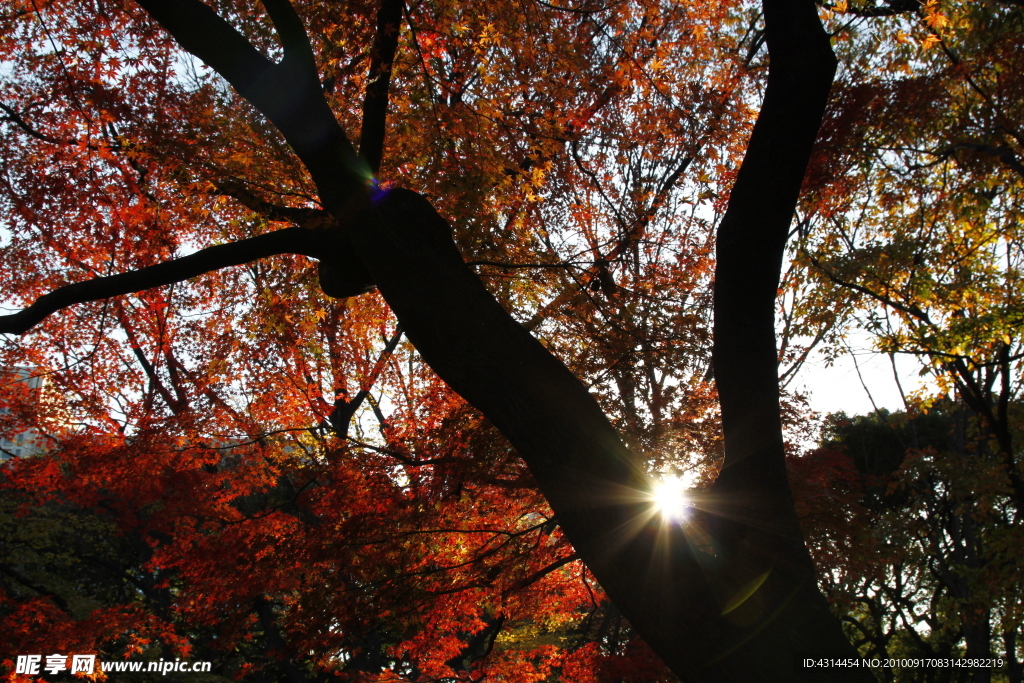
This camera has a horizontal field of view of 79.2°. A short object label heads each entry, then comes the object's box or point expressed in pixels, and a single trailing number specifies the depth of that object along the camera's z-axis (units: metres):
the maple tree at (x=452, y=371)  2.81
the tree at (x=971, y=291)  6.34
